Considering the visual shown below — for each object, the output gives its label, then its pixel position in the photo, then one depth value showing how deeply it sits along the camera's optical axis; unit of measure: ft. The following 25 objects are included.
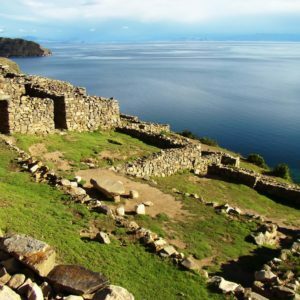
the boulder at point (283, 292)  41.04
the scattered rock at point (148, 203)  62.24
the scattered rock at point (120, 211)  55.29
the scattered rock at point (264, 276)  44.99
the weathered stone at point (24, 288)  29.55
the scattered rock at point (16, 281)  30.30
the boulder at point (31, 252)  32.35
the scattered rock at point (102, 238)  43.19
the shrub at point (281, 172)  137.59
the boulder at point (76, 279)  31.35
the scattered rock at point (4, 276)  30.91
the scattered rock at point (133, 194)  63.87
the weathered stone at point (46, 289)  30.91
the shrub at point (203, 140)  166.83
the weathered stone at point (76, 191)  54.90
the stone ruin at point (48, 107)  85.87
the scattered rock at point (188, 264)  41.91
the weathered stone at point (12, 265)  32.32
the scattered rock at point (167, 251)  43.68
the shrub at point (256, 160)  152.25
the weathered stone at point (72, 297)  30.01
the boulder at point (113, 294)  29.86
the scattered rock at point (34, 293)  28.81
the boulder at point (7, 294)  27.04
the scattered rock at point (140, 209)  58.13
